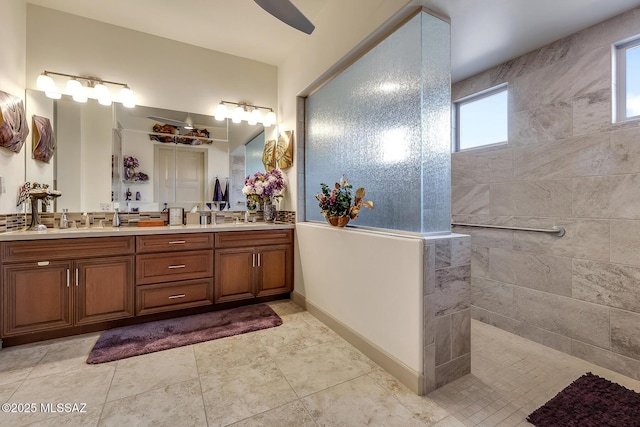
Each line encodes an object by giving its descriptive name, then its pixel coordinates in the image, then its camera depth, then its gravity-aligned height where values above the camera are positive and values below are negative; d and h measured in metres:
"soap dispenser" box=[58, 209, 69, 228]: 2.58 -0.08
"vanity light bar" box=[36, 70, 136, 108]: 2.49 +1.13
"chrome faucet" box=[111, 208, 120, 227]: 2.79 -0.07
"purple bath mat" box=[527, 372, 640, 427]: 1.40 -1.02
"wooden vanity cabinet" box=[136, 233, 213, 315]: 2.46 -0.54
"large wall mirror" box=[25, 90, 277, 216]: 2.62 +0.57
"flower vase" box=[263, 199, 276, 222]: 3.33 +0.02
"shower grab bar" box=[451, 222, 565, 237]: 2.17 -0.14
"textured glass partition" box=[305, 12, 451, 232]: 1.73 +0.58
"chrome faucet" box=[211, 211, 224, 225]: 3.27 -0.06
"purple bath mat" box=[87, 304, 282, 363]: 2.05 -0.98
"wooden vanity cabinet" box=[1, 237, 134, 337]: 2.04 -0.55
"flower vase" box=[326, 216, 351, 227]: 2.26 -0.07
